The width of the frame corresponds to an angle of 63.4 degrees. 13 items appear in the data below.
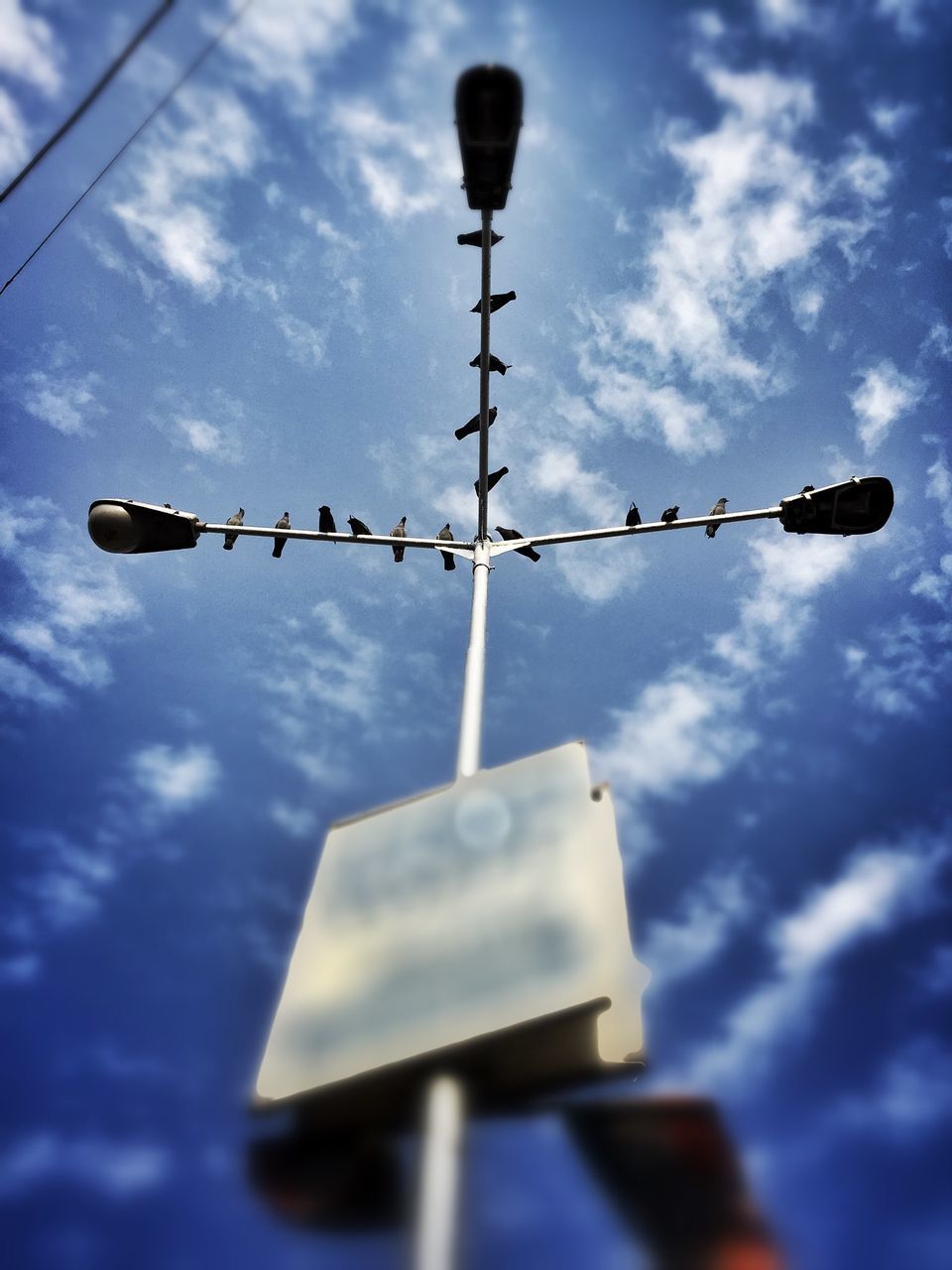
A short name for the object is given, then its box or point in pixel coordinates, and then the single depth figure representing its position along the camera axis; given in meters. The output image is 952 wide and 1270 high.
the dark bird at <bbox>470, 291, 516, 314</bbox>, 6.87
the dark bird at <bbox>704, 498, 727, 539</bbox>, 7.26
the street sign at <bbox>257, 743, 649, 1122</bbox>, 2.29
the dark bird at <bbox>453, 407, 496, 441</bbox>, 7.16
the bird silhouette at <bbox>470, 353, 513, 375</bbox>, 7.43
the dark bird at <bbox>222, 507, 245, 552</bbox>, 7.24
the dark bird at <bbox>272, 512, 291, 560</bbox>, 7.50
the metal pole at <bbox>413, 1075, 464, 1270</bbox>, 2.00
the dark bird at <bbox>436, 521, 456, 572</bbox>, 7.36
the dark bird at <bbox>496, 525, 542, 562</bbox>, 7.27
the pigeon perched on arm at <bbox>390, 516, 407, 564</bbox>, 7.20
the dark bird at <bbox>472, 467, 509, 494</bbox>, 7.41
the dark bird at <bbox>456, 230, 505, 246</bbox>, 6.47
